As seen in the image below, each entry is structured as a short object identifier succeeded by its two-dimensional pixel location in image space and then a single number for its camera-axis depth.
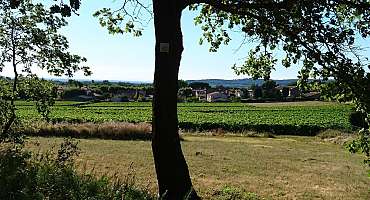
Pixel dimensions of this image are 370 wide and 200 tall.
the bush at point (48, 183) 5.12
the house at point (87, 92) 101.94
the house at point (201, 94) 115.46
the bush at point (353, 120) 56.38
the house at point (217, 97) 110.66
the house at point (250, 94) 107.74
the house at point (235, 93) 114.50
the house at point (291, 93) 100.91
